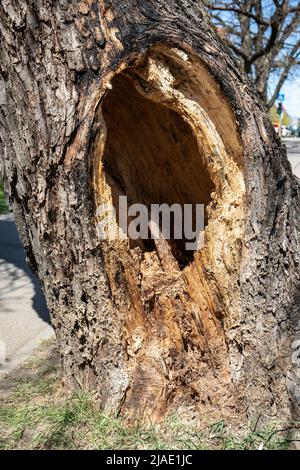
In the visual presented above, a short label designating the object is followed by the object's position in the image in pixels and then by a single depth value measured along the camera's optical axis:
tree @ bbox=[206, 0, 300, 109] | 12.58
